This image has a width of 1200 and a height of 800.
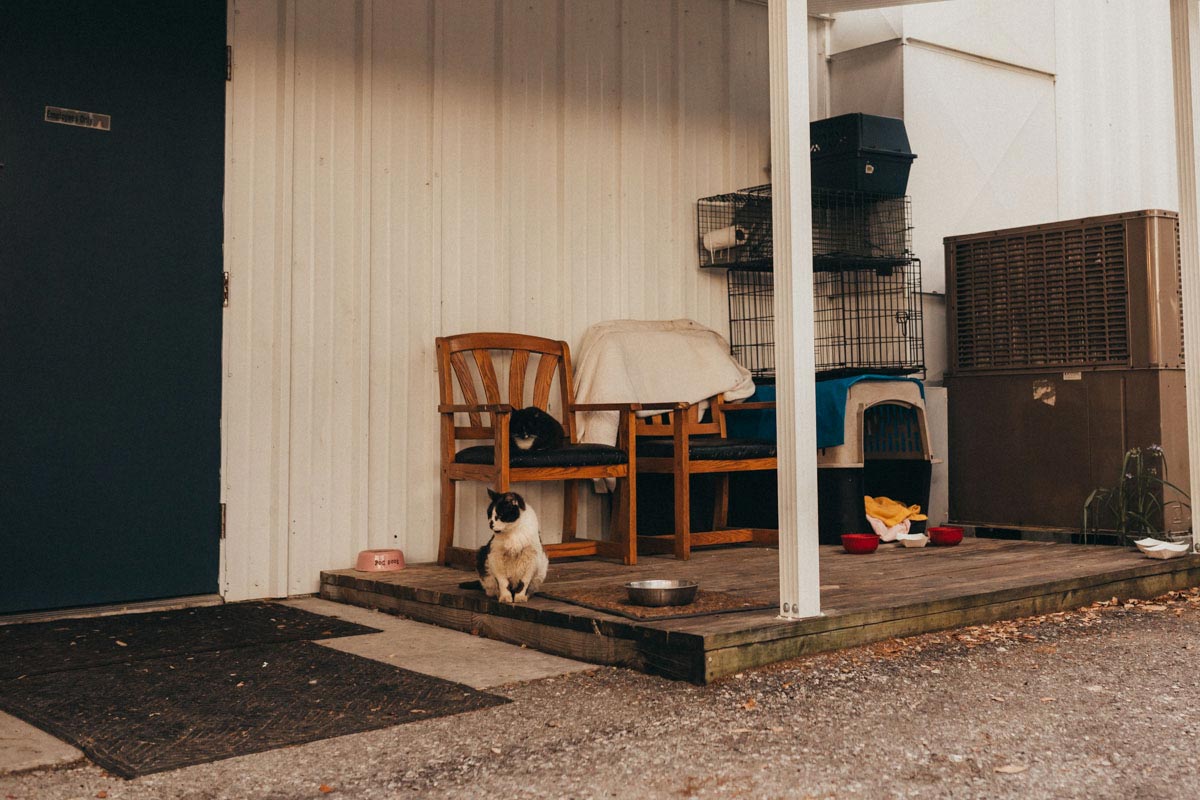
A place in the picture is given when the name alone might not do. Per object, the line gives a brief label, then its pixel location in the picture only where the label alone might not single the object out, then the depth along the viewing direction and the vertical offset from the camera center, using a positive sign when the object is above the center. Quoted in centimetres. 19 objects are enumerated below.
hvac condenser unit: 495 +38
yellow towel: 518 -31
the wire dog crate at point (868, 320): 585 +69
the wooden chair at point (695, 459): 462 -5
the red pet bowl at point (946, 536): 501 -41
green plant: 489 -23
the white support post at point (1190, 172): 448 +111
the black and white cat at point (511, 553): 360 -34
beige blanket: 511 +39
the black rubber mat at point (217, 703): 245 -64
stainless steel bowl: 334 -44
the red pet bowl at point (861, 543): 475 -42
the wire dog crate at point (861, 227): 574 +118
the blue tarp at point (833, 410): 496 +17
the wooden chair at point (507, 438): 430 +6
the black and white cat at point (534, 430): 441 +8
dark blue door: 394 +58
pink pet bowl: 451 -45
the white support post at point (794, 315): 311 +38
